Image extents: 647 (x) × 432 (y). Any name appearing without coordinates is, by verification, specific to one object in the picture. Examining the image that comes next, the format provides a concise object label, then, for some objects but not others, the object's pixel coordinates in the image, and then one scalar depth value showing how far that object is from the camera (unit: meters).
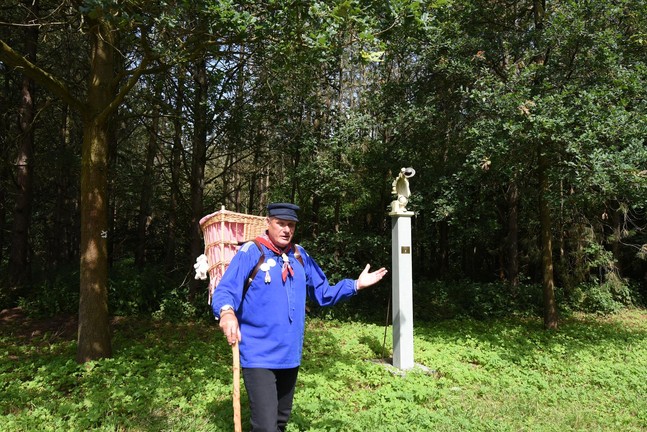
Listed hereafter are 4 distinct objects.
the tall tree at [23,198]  10.02
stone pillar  6.70
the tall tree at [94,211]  6.01
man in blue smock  2.92
